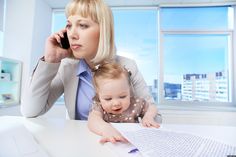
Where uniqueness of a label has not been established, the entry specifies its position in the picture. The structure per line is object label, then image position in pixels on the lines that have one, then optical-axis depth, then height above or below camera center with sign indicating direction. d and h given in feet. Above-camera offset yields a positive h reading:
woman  2.48 +0.36
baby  2.36 -0.21
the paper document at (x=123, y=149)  1.19 -0.48
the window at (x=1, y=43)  8.11 +2.01
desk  1.23 -0.48
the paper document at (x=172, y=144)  1.15 -0.45
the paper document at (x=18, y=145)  1.05 -0.42
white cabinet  7.07 +0.11
